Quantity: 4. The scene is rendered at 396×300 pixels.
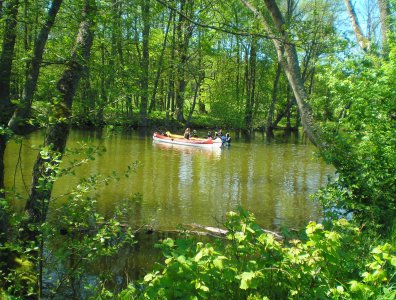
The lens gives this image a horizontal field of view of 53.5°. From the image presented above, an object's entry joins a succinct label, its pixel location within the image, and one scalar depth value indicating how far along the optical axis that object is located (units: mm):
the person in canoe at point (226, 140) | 24859
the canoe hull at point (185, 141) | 23517
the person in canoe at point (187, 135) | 24675
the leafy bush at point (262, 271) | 2545
